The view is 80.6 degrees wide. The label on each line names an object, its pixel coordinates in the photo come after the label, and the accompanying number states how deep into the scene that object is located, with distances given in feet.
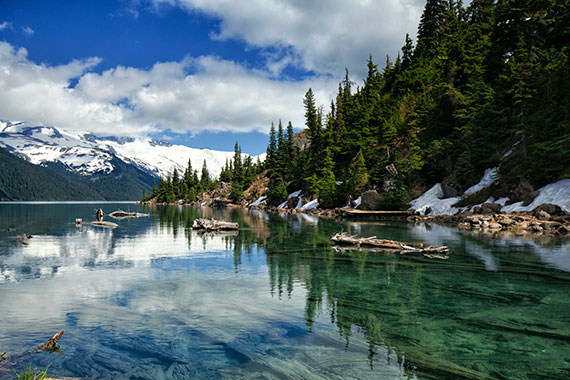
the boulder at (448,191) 181.08
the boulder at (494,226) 122.35
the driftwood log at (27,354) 25.52
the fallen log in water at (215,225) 133.76
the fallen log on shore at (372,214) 195.11
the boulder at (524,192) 130.82
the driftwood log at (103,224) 155.84
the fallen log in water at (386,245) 74.54
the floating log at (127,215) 247.91
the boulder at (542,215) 117.91
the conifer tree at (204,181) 619.96
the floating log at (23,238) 98.08
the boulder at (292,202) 320.50
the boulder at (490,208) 142.41
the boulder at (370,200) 213.46
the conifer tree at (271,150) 423.88
